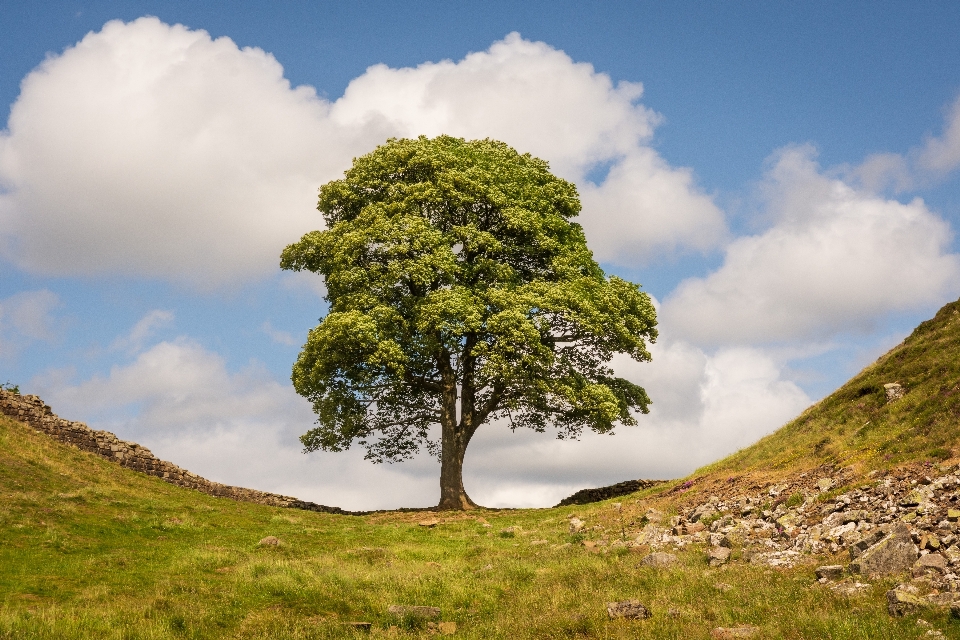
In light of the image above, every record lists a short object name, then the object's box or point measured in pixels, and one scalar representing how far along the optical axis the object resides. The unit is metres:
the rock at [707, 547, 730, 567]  18.91
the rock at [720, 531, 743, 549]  20.30
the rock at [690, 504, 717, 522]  24.29
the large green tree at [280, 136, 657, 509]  33.97
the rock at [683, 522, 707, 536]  23.09
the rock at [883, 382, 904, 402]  31.23
